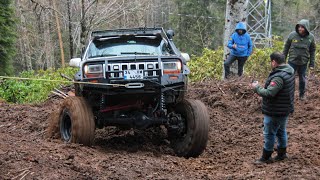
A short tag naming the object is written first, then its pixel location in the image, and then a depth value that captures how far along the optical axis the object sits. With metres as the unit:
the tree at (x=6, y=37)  26.62
